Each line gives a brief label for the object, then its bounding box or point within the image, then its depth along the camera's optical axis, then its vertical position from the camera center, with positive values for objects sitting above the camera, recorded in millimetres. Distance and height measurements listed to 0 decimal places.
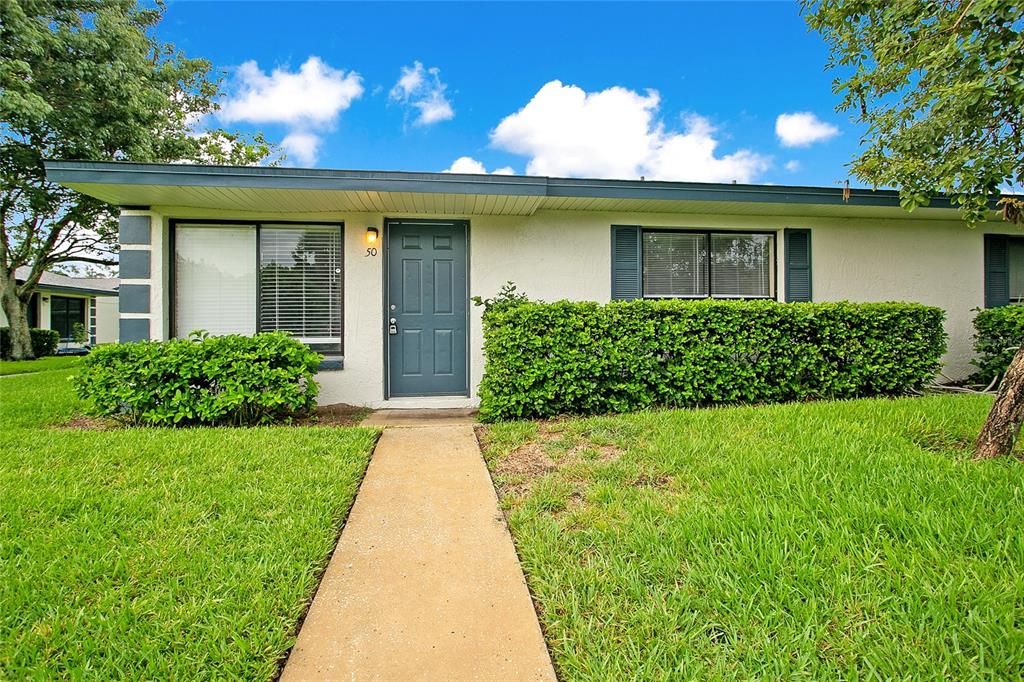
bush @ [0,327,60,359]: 14070 +36
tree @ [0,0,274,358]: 9156 +5073
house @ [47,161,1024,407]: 5387 +1114
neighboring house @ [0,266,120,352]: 16359 +1522
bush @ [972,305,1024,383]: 6000 +18
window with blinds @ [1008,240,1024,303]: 7039 +1062
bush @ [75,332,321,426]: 4527 -363
